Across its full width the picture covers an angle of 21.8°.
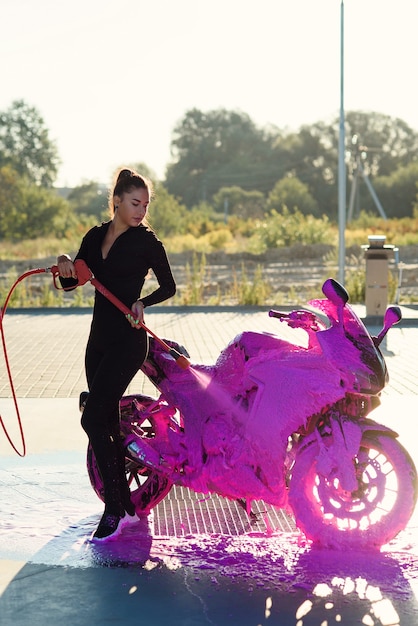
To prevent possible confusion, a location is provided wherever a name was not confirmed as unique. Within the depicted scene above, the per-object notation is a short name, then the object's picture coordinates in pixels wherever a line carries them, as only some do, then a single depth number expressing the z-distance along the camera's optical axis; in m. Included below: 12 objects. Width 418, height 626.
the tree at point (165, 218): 53.38
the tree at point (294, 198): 74.38
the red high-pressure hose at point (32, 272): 5.16
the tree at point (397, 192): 77.25
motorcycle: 4.77
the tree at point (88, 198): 83.00
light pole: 24.83
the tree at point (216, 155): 92.06
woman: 5.04
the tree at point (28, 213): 61.19
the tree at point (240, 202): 72.93
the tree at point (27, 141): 88.94
